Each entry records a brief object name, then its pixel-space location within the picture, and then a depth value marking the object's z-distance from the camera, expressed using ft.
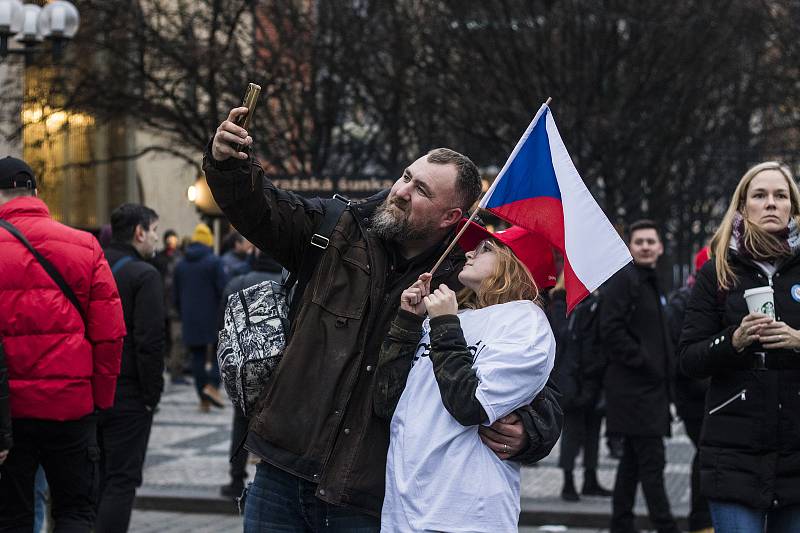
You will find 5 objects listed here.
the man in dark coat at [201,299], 54.19
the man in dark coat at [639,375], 28.35
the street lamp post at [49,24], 45.48
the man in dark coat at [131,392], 23.41
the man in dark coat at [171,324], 66.64
